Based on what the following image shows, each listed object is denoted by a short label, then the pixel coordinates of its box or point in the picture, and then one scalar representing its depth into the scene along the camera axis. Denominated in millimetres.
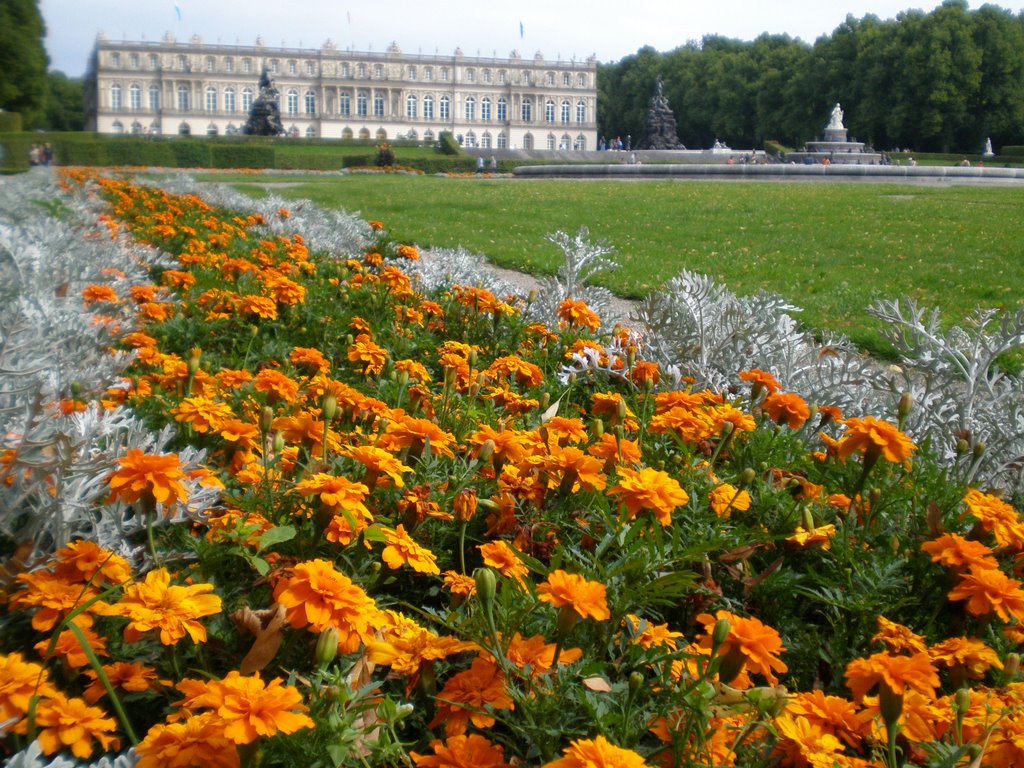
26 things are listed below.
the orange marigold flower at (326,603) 939
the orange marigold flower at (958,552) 1210
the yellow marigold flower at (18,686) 917
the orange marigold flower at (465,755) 890
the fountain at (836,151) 27688
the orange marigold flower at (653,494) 1174
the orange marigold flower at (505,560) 1165
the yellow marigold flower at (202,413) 1534
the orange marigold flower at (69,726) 916
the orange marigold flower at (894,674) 906
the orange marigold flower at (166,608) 980
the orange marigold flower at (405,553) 1140
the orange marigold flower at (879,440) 1405
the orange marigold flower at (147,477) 1072
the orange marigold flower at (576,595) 943
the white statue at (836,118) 33500
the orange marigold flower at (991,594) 1142
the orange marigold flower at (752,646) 949
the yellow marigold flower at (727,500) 1446
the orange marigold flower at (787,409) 1643
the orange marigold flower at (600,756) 760
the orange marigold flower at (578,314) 2646
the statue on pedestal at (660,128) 39688
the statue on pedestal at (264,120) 39688
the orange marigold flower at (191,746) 811
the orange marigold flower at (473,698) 973
